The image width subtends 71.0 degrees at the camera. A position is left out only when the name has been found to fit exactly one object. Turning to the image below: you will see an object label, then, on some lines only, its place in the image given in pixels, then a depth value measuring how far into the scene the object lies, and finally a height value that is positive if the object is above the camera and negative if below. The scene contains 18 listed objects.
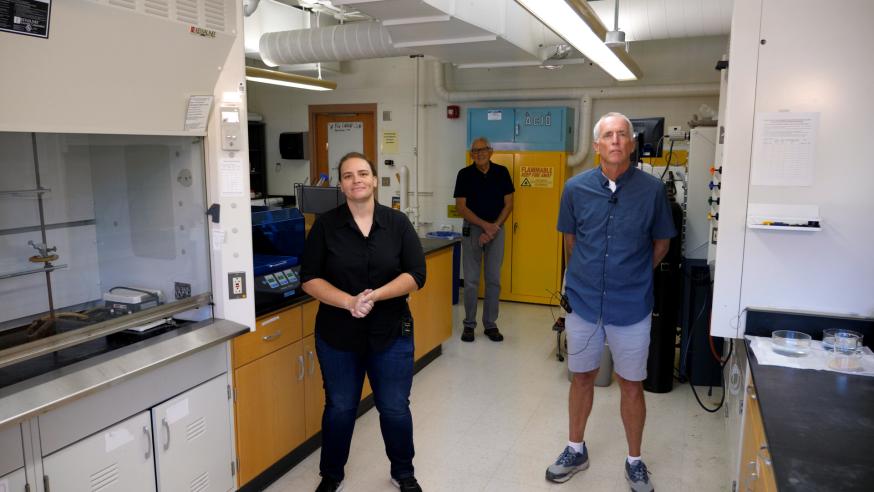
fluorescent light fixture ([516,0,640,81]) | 2.47 +0.63
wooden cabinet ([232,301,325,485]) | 2.45 -0.96
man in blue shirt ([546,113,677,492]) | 2.48 -0.40
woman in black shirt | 2.39 -0.51
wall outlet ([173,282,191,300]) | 2.35 -0.49
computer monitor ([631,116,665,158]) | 4.14 +0.22
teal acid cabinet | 5.57 +0.34
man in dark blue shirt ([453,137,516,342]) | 4.78 -0.39
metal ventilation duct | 4.99 +0.99
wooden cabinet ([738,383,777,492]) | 1.53 -0.82
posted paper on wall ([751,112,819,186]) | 2.15 +0.06
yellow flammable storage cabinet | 5.61 -0.17
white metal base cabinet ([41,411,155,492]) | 1.75 -0.90
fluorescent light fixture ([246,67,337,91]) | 4.45 +0.66
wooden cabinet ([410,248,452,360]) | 3.91 -0.94
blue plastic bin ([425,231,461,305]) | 5.91 -0.93
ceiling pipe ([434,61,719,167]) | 5.26 +0.64
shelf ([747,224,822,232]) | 2.15 -0.22
